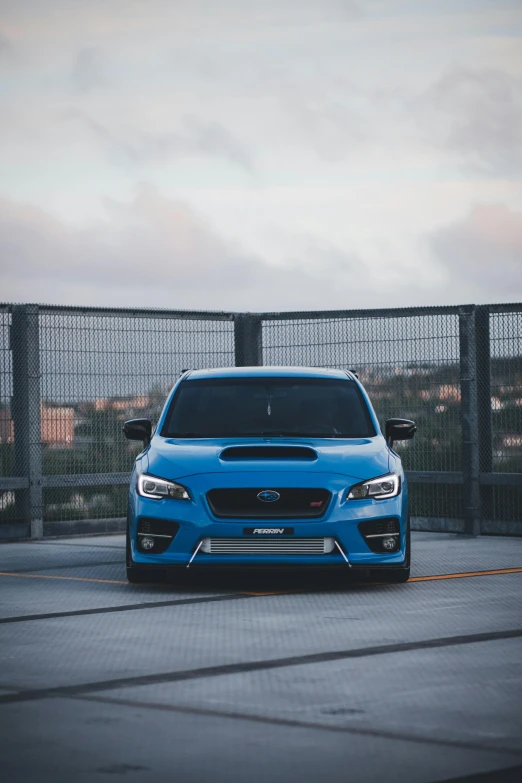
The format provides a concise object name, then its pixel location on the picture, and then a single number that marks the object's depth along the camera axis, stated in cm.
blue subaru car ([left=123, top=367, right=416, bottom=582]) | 1038
